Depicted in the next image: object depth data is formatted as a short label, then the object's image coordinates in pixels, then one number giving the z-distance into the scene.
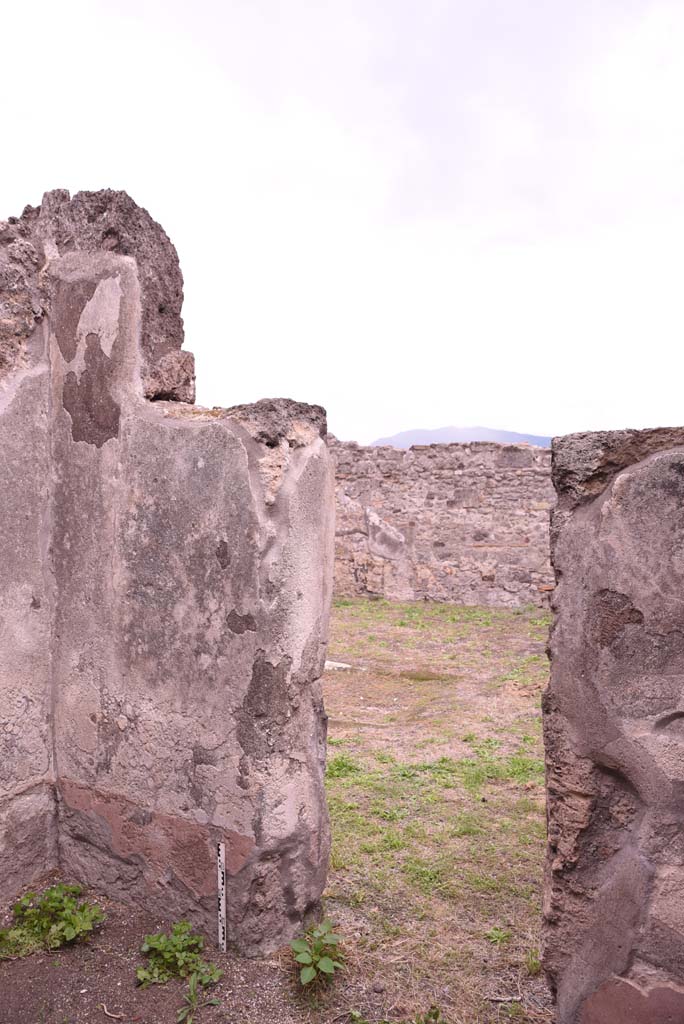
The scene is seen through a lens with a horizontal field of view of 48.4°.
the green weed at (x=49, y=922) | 2.66
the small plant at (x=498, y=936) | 2.86
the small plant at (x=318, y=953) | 2.46
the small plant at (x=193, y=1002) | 2.33
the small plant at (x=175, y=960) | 2.50
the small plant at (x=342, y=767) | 4.51
